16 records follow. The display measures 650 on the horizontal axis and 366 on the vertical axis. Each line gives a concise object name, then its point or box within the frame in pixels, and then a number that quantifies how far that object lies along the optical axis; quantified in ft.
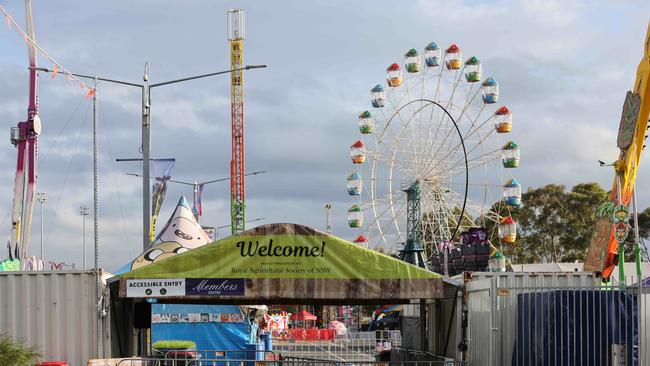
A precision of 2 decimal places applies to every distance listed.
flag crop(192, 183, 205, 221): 169.90
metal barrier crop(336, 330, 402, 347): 164.38
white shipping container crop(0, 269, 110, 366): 69.31
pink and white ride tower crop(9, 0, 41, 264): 162.09
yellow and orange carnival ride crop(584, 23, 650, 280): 123.34
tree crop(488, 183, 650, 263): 321.32
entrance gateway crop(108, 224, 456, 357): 70.28
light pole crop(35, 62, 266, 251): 87.92
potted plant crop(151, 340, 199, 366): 79.30
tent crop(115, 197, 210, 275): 96.17
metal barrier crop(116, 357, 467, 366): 68.62
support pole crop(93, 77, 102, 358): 69.31
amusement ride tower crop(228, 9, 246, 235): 317.42
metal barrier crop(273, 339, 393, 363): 142.10
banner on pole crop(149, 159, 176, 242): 95.30
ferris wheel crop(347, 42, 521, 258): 199.82
